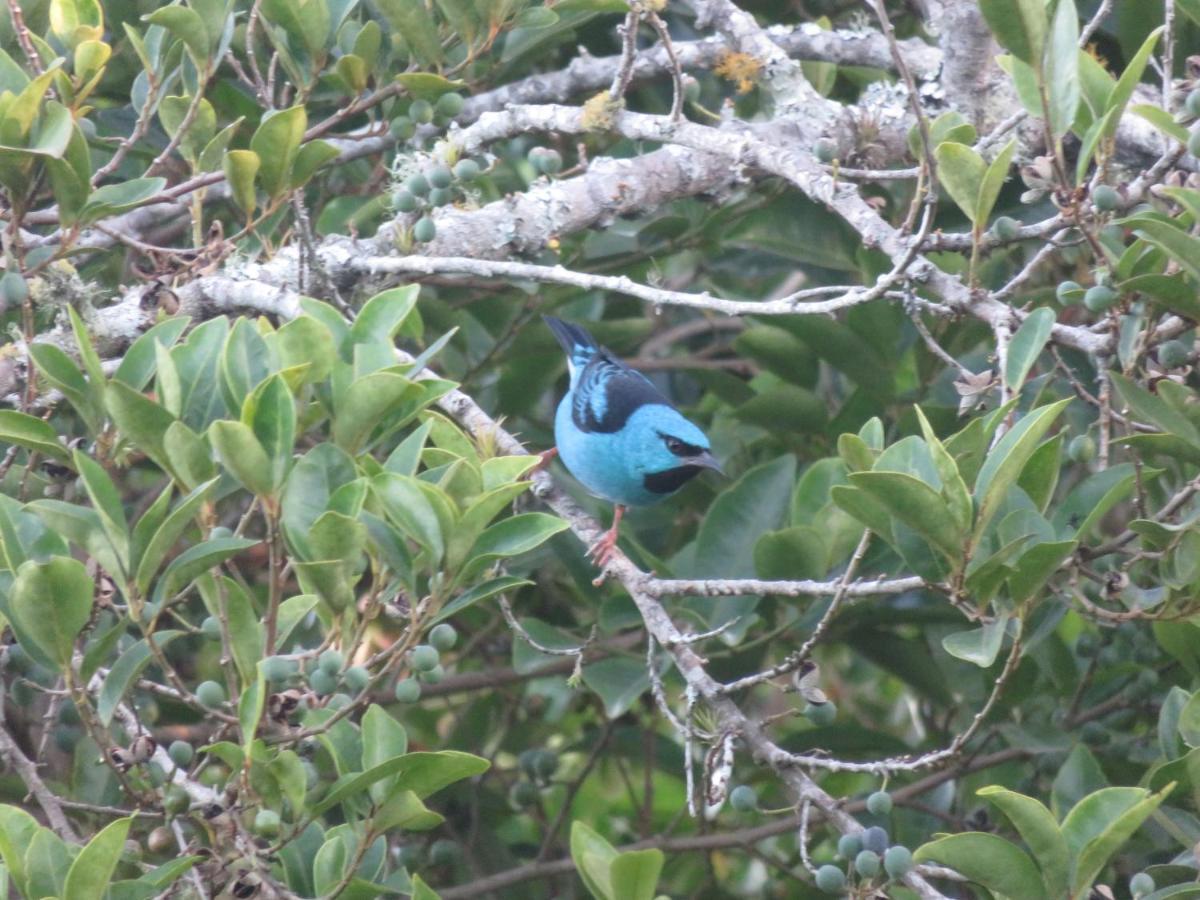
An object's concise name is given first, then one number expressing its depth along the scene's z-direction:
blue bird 9.11
